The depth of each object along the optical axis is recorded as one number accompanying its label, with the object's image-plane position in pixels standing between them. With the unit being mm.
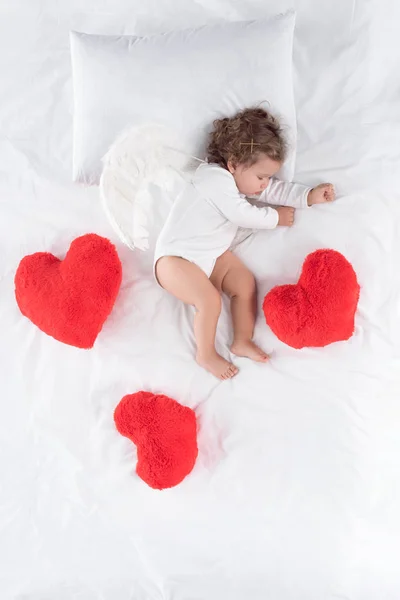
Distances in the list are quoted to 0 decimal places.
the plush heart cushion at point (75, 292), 1322
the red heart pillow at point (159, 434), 1248
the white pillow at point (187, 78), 1312
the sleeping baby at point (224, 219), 1299
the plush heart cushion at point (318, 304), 1237
